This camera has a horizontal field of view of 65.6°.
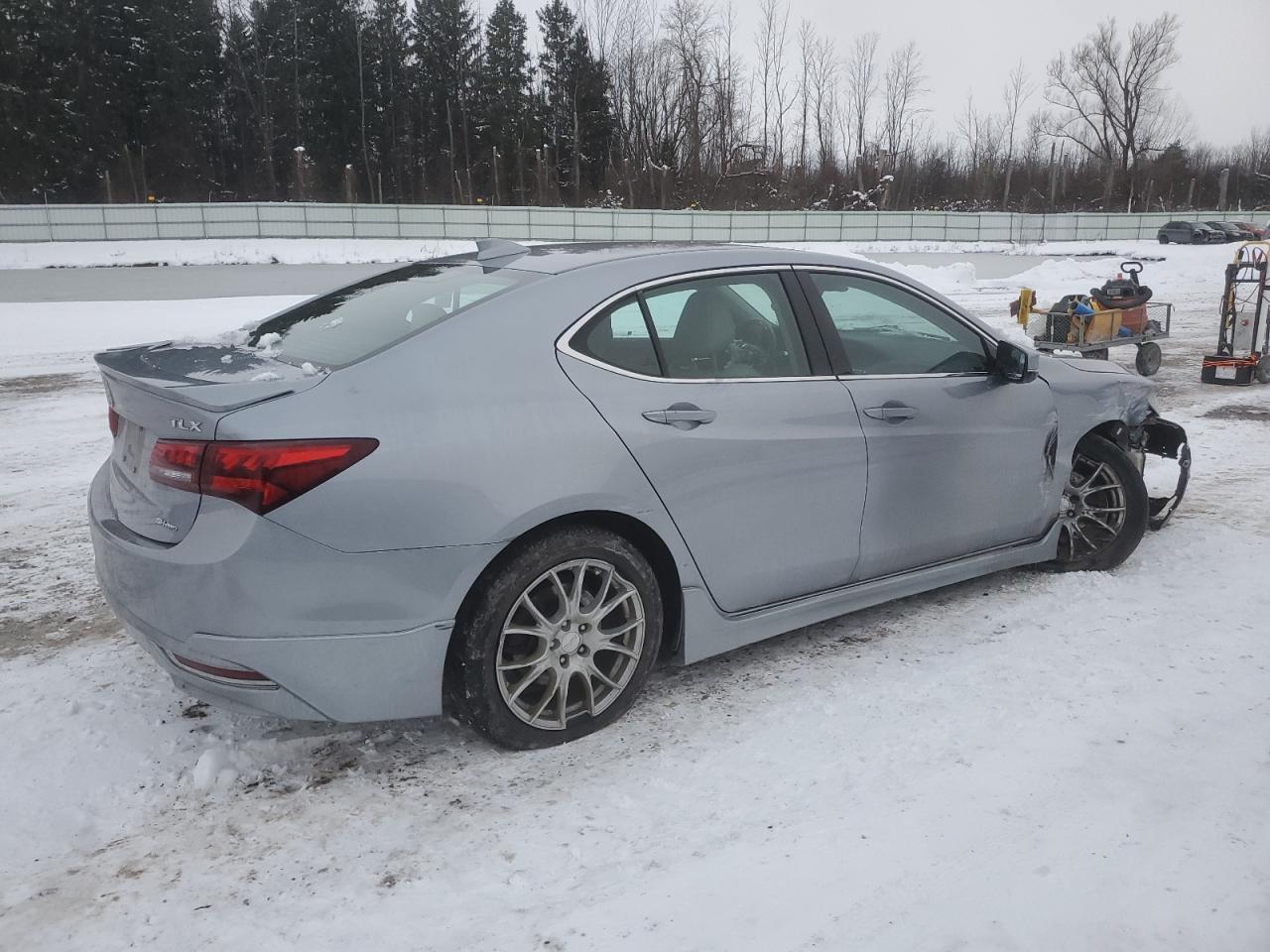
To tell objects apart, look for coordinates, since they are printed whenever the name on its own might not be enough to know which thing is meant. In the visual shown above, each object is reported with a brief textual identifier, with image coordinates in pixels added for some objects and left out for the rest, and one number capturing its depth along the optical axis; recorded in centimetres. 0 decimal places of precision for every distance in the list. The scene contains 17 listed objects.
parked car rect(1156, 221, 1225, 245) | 4338
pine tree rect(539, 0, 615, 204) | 6538
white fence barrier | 3167
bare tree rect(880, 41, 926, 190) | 6825
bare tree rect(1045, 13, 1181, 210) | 7494
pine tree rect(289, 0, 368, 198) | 6284
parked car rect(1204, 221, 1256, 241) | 4353
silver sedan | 275
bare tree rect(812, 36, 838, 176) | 6551
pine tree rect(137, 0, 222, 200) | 5500
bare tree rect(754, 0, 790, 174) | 6334
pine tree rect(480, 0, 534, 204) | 6538
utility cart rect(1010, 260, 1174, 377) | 1095
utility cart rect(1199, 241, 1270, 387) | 1029
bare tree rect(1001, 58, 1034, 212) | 6341
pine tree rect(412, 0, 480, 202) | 6706
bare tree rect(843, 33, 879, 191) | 6662
